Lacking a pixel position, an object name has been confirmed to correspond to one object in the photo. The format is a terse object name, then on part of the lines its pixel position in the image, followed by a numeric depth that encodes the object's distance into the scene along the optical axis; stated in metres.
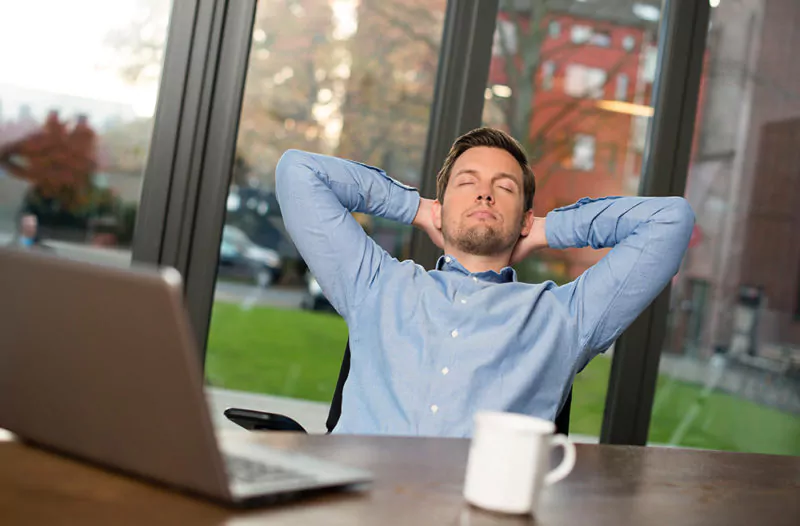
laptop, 0.76
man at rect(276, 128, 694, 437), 1.96
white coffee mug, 0.93
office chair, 1.84
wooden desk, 0.79
